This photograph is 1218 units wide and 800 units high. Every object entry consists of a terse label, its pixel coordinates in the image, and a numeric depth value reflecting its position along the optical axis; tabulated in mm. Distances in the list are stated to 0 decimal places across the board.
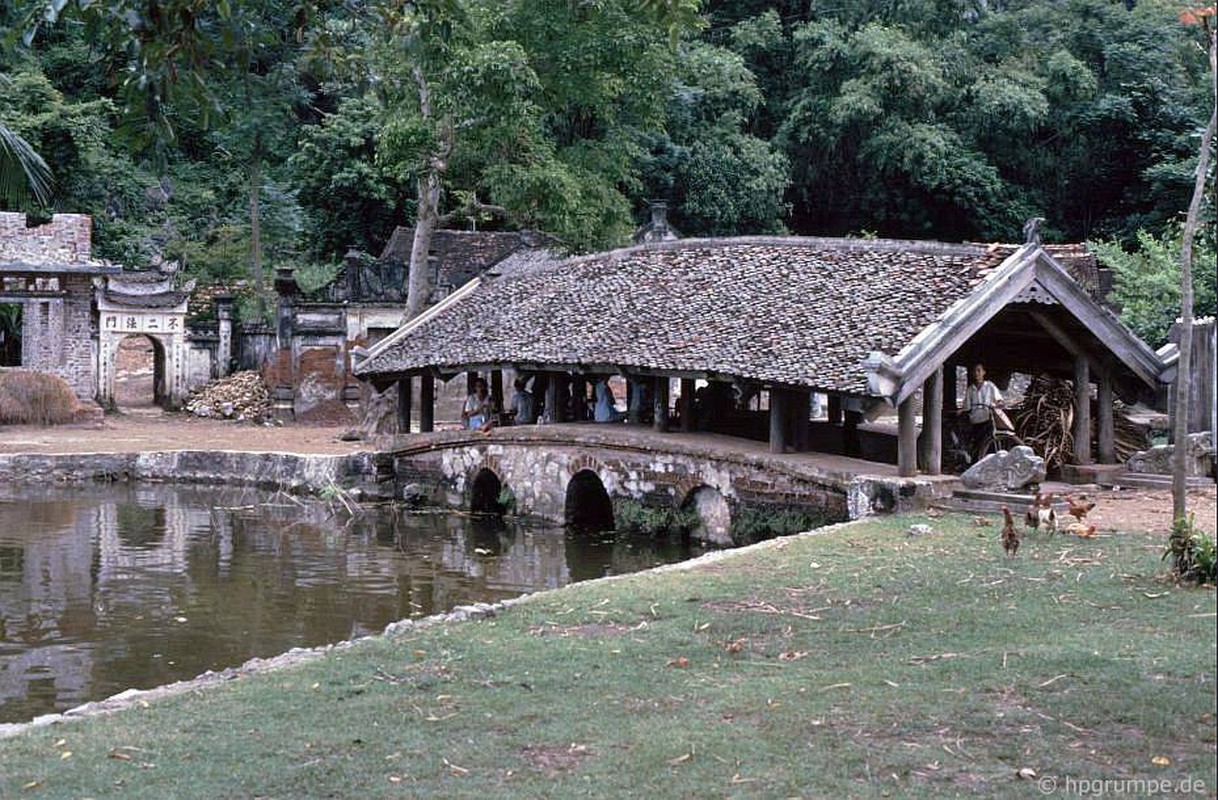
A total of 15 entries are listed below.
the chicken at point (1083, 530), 13445
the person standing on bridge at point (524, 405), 24094
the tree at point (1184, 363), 10523
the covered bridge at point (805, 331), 17188
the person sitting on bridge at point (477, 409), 24422
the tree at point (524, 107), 25859
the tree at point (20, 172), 23980
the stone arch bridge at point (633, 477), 17312
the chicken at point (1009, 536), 12609
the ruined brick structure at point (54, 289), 32312
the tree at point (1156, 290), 24694
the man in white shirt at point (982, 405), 18109
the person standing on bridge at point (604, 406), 23531
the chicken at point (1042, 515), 13703
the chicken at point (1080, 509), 13617
